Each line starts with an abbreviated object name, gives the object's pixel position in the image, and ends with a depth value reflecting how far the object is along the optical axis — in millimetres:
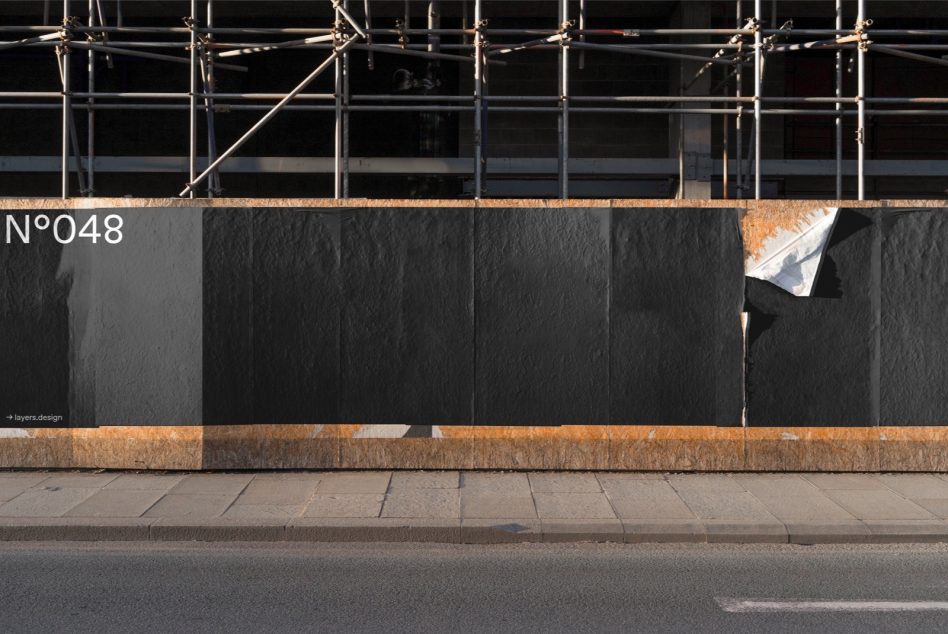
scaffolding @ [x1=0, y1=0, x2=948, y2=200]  10133
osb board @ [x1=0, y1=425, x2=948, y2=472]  9992
